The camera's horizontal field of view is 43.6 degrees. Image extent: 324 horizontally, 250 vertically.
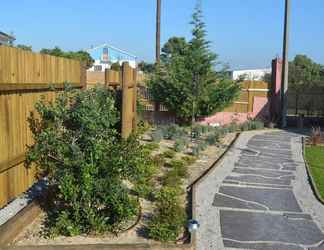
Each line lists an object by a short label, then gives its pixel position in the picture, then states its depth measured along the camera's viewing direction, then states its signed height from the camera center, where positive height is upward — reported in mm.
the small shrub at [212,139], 12344 -1383
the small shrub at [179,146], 10625 -1375
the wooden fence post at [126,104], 7156 -201
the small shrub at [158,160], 8805 -1476
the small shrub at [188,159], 9500 -1559
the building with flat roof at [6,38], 14025 +1882
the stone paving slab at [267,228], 5270 -1840
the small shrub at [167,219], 4906 -1593
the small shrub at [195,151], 10430 -1481
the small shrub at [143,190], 6488 -1569
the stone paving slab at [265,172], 9031 -1751
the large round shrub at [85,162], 4974 -894
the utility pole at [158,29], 19438 +3124
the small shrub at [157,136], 11539 -1228
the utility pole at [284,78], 18328 +812
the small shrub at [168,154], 9742 -1464
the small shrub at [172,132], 12516 -1208
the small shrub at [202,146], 11047 -1425
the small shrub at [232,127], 16047 -1317
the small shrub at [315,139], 13699 -1452
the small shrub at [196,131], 13089 -1228
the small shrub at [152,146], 10107 -1354
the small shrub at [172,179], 7345 -1596
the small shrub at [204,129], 14514 -1268
